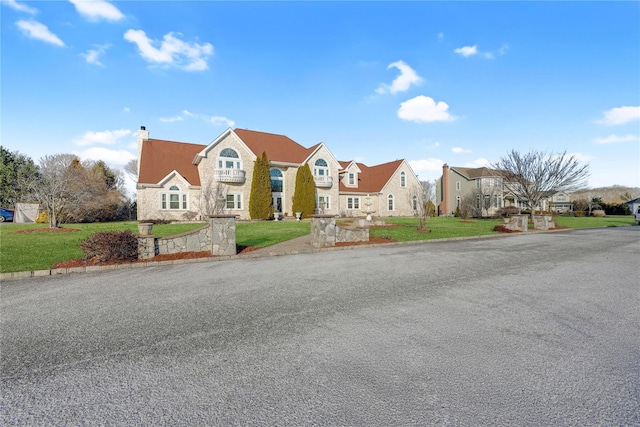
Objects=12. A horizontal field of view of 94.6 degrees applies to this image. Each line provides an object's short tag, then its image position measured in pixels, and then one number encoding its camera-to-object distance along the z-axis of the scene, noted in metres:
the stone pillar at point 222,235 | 9.74
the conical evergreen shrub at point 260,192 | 28.50
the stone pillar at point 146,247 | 8.83
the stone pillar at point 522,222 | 19.38
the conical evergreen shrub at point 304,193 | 30.11
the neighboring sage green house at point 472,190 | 41.53
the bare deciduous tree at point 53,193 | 18.25
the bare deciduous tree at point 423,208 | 17.95
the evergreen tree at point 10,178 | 35.19
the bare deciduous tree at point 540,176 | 24.14
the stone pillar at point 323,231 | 11.97
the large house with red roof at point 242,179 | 27.03
